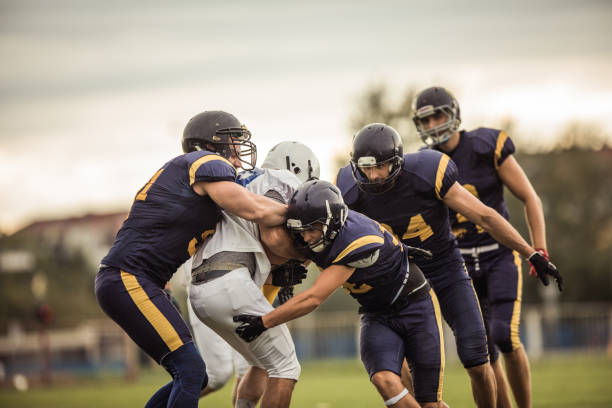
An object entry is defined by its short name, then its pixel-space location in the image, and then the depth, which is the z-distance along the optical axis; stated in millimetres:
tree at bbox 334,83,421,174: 75562
